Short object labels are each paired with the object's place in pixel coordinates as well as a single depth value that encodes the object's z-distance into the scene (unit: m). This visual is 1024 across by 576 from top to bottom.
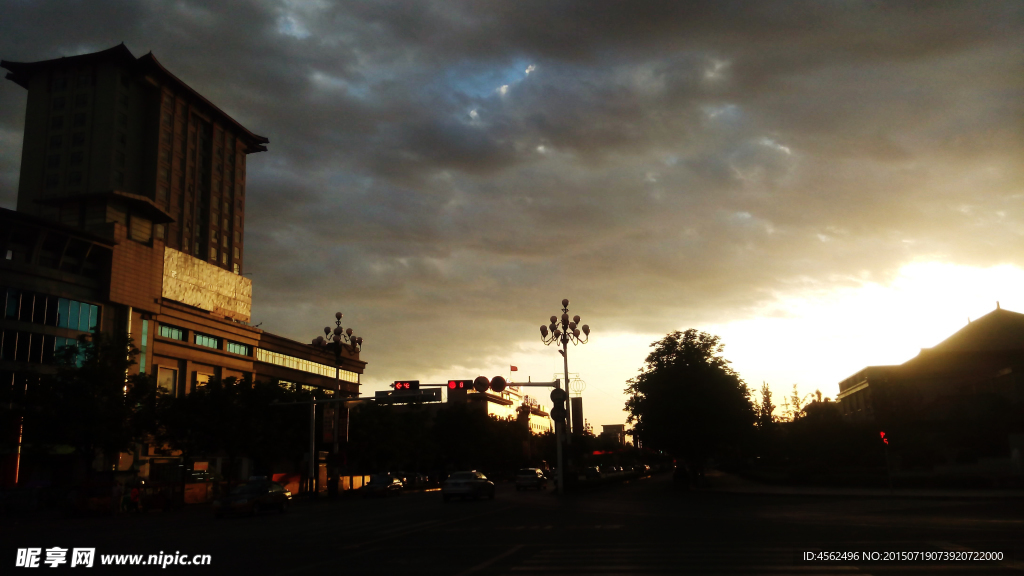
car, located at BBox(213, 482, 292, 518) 30.58
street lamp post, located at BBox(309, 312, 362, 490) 46.75
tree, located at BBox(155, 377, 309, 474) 50.41
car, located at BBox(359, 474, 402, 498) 55.59
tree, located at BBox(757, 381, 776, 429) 115.47
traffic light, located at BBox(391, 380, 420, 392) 41.91
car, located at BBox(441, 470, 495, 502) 38.09
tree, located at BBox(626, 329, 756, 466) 44.97
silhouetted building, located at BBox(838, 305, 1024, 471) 50.75
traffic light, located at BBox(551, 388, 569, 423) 37.92
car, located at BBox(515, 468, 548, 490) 58.53
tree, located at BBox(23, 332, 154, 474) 41.28
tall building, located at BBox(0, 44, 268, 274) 87.00
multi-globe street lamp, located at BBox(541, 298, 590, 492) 40.84
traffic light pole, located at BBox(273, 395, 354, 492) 48.81
